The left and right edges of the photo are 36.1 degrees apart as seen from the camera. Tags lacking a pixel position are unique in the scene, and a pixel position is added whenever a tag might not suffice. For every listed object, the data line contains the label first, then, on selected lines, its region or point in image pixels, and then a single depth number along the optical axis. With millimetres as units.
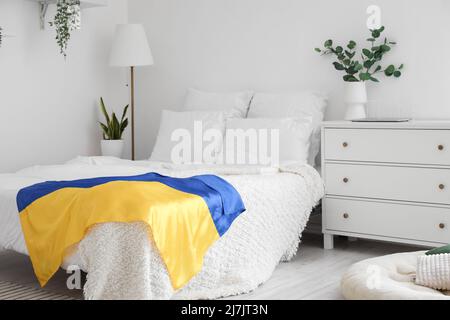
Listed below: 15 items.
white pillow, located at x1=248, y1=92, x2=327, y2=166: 4516
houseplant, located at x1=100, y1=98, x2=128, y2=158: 5324
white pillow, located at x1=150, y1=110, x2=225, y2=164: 4668
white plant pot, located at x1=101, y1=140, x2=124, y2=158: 5312
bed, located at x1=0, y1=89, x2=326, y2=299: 2996
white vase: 4371
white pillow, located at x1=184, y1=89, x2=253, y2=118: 4879
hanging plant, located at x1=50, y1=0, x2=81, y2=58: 4875
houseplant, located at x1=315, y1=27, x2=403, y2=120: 4371
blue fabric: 3318
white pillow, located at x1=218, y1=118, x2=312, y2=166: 4352
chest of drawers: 3836
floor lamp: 5258
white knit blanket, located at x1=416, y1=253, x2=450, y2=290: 3029
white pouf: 2854
